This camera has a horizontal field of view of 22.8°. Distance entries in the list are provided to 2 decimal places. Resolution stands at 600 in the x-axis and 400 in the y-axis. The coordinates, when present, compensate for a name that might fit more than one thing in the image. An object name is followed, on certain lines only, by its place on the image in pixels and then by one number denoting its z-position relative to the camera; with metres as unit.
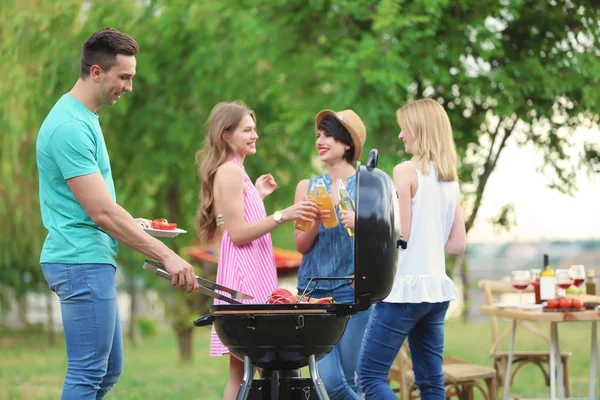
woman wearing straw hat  7.00
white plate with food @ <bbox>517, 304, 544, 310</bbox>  9.37
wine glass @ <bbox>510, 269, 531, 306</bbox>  9.86
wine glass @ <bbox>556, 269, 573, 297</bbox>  9.45
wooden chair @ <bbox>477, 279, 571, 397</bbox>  11.02
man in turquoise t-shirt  5.53
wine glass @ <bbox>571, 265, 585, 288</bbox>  9.73
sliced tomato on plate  6.47
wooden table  8.79
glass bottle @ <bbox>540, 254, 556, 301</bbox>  9.75
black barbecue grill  5.65
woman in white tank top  6.77
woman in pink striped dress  6.82
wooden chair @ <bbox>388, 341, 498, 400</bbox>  9.33
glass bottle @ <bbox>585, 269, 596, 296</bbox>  10.64
